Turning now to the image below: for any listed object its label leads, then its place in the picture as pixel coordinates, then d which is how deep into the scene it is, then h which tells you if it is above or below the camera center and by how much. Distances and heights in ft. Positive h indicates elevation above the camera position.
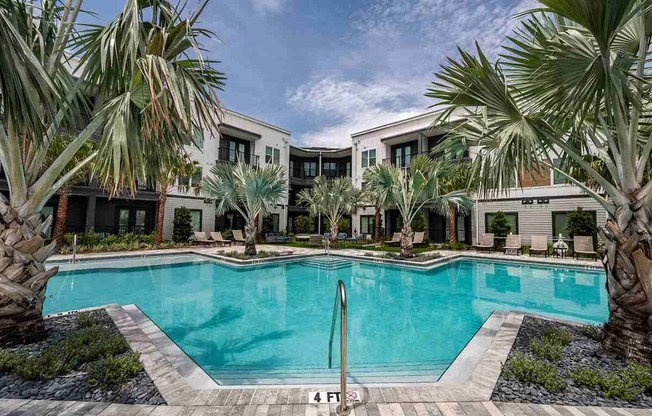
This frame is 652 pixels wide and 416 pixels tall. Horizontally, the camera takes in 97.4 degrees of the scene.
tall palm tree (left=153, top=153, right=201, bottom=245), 56.76 +8.44
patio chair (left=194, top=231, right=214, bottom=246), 62.98 -3.35
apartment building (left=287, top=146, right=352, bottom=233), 96.32 +21.16
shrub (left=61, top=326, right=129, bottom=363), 11.35 -5.28
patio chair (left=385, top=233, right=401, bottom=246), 64.54 -2.68
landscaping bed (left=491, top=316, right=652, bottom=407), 9.43 -5.31
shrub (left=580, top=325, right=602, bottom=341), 14.21 -5.12
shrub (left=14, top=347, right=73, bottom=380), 9.94 -5.21
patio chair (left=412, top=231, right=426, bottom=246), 60.80 -1.78
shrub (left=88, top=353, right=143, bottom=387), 9.89 -5.32
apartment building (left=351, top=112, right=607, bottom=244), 57.62 +6.47
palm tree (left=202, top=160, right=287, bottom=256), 43.75 +5.68
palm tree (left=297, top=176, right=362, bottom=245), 60.34 +6.05
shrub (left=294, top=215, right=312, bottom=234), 88.12 +0.67
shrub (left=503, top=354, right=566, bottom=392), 9.93 -5.22
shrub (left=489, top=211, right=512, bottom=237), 59.47 +0.96
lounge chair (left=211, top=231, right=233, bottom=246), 64.69 -3.13
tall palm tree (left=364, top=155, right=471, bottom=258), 40.75 +6.36
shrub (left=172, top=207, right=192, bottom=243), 66.03 -0.57
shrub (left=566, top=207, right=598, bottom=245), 50.88 +1.49
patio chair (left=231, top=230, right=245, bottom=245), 67.21 -2.68
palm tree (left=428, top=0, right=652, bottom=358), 10.35 +5.49
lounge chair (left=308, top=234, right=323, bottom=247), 62.88 -3.03
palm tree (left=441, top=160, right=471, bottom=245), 51.34 +8.73
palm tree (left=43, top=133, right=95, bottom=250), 41.84 +5.49
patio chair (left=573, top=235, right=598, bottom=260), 45.88 -2.18
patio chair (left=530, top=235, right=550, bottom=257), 49.83 -2.43
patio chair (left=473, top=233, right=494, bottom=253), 57.11 -2.34
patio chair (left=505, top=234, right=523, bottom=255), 52.90 -2.46
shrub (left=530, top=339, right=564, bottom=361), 12.05 -5.16
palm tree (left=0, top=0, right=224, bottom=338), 10.69 +4.54
